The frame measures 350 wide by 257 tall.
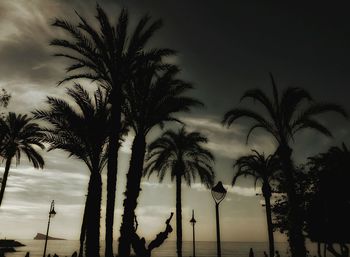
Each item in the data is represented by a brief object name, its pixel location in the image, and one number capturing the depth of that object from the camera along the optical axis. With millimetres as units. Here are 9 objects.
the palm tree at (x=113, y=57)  15828
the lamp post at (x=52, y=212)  32125
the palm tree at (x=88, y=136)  18797
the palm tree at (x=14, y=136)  31297
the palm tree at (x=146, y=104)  17375
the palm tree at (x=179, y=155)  28359
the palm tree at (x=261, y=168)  29328
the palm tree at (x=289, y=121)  16422
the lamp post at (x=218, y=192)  12922
